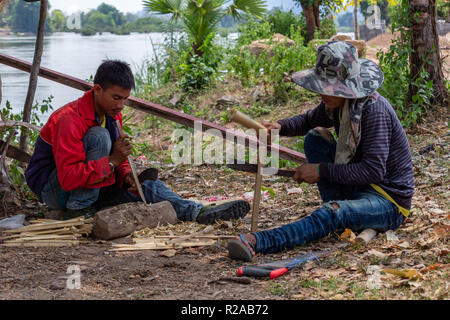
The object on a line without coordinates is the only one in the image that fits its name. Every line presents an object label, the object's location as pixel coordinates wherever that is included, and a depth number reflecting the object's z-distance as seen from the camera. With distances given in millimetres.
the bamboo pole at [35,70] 4473
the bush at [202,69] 8648
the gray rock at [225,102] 7992
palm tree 8961
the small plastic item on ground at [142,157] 6048
